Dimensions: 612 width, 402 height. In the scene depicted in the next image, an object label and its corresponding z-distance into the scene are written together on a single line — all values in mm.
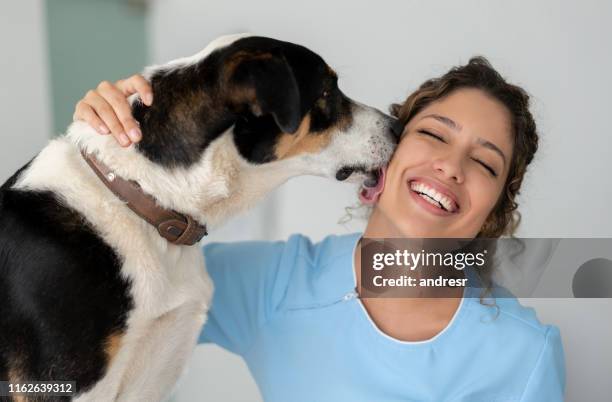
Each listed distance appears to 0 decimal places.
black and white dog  1044
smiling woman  1367
